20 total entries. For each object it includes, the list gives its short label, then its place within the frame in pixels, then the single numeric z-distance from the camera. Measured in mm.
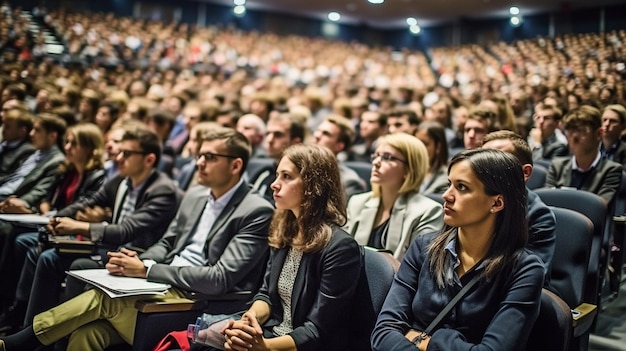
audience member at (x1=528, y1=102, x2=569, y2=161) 3615
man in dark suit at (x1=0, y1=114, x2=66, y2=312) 3549
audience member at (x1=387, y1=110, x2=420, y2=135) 4520
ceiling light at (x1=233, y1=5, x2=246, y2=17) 9772
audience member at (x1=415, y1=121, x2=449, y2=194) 3461
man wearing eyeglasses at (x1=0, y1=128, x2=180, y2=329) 2904
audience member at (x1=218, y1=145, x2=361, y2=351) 1929
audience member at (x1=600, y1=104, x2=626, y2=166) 3143
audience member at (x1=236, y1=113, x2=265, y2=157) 4523
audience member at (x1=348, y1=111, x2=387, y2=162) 4977
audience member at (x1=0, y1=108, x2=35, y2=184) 4316
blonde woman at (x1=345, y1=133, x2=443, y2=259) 2605
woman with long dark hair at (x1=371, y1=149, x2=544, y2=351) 1562
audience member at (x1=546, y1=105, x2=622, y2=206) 3094
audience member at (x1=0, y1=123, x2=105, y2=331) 3477
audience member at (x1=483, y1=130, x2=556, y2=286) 2043
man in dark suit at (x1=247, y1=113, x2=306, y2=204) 4059
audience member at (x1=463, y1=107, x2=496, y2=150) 3465
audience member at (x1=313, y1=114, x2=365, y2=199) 4191
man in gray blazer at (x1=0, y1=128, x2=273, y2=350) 2289
